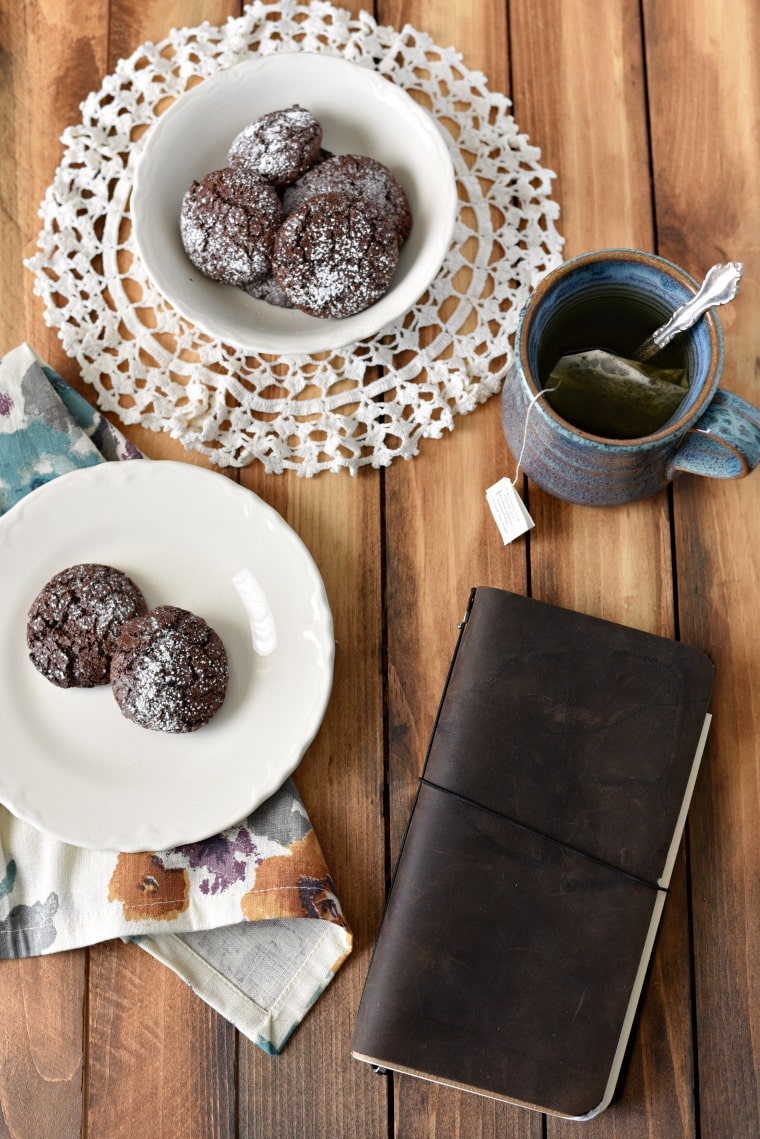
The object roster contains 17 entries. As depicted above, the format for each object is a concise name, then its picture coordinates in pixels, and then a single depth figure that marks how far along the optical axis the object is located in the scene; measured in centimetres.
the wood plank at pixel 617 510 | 95
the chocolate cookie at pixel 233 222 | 96
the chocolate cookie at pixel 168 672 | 90
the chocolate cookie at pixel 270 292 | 101
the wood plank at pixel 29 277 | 96
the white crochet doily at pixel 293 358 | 103
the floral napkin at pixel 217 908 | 95
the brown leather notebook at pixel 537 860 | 89
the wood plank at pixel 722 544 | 96
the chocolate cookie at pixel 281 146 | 98
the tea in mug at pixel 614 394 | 89
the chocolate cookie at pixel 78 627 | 94
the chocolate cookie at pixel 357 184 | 98
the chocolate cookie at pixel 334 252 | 94
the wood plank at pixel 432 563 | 100
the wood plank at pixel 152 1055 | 96
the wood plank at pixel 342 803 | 96
